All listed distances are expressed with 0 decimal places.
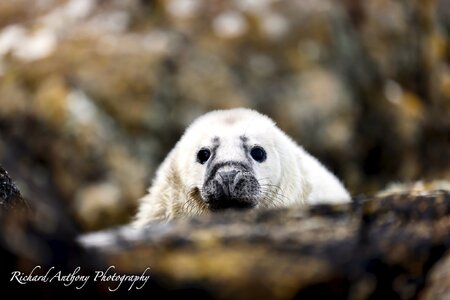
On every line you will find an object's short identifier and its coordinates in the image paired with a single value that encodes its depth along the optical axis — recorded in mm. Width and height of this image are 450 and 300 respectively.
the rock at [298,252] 8039
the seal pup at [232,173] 14578
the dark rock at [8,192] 10286
